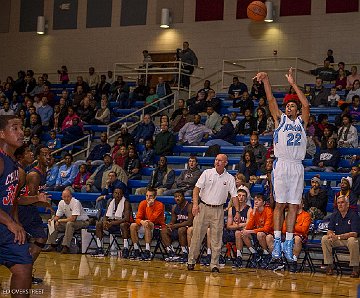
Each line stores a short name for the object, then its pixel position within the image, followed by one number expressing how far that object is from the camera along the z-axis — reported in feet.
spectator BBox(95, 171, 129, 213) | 62.03
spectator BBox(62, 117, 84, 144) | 78.64
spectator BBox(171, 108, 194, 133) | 74.74
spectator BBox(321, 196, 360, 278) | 49.42
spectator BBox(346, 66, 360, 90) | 73.87
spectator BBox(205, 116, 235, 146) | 68.90
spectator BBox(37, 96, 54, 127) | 83.66
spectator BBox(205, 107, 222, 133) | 72.74
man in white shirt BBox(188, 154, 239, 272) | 49.88
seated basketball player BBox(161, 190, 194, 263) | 56.59
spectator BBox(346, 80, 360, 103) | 70.85
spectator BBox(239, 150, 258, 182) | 60.39
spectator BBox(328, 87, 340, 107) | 71.56
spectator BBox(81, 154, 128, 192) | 65.57
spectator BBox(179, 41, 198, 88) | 86.53
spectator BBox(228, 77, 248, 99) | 78.23
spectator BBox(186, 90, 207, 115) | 76.18
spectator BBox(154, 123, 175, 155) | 69.87
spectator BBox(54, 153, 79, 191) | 69.72
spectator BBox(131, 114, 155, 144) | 73.61
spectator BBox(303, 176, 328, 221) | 54.85
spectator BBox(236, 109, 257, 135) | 69.41
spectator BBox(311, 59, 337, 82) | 77.05
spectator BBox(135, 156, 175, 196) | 63.93
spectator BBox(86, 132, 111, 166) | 72.64
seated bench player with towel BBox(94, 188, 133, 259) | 58.75
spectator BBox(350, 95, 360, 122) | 67.77
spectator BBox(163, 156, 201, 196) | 61.57
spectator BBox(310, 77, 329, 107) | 72.23
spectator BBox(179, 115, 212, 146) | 71.41
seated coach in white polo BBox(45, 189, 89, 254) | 60.85
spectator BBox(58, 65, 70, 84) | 95.21
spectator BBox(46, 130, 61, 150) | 78.54
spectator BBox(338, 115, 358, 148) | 63.41
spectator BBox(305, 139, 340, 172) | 60.49
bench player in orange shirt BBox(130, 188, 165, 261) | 57.16
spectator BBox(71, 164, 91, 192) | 68.80
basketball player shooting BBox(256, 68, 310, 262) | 34.24
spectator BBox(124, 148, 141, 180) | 67.36
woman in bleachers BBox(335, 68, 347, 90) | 74.54
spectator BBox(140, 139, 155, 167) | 69.56
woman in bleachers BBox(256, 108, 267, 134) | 68.90
